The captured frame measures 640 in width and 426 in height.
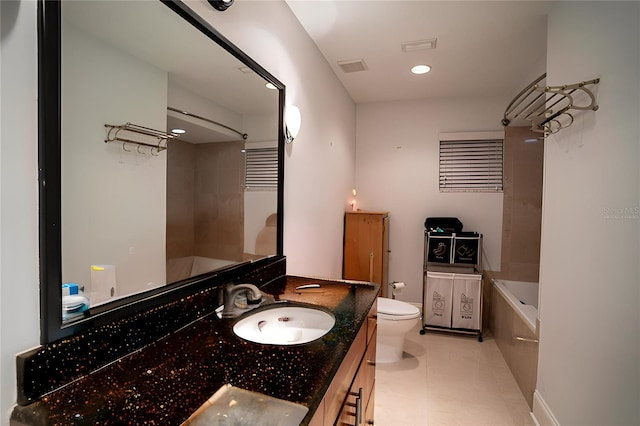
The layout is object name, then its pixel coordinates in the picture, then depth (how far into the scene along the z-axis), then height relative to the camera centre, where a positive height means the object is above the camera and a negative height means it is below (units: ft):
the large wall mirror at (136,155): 2.60 +0.49
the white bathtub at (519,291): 9.28 -2.69
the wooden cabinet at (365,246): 11.34 -1.40
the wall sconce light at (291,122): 6.39 +1.62
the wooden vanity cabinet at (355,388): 2.95 -2.08
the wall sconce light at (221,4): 4.29 +2.61
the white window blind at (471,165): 11.91 +1.58
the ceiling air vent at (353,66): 9.21 +4.02
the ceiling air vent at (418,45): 7.99 +4.03
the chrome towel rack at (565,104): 4.98 +1.80
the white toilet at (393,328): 8.91 -3.29
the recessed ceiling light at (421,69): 9.53 +4.07
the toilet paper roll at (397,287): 10.56 -2.58
